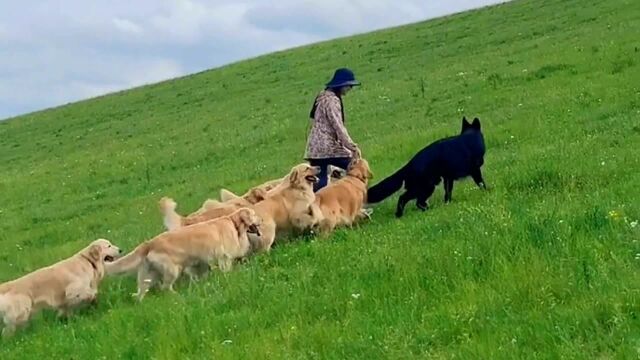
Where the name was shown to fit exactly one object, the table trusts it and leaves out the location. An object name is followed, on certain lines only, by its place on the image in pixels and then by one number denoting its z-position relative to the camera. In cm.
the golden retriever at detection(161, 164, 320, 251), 1234
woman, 1331
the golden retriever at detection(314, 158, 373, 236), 1249
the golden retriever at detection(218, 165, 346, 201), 1346
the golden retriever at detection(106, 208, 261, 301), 1105
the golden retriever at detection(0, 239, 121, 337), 1074
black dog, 1285
